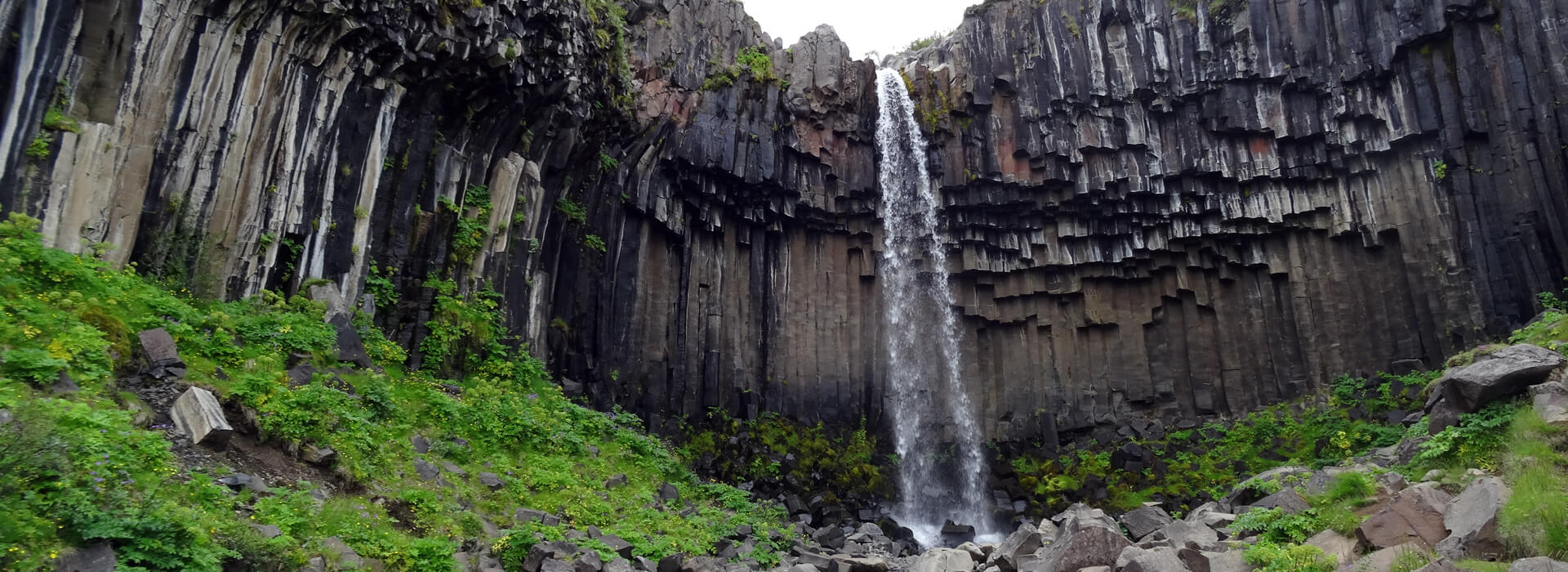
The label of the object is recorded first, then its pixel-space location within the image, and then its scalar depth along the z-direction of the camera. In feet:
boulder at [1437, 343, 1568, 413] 33.06
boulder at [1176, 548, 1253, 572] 29.09
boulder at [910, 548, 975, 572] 38.75
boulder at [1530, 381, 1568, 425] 29.07
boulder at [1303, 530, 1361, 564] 27.52
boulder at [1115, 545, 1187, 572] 28.68
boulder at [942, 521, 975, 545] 68.39
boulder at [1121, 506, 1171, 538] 40.88
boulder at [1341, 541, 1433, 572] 24.53
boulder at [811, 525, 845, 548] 55.67
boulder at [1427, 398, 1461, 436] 35.14
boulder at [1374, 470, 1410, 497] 31.19
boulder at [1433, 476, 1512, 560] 24.35
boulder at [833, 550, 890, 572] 41.24
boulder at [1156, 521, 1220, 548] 34.27
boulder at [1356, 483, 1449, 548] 26.50
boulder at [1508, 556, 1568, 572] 21.09
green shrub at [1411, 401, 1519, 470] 31.71
